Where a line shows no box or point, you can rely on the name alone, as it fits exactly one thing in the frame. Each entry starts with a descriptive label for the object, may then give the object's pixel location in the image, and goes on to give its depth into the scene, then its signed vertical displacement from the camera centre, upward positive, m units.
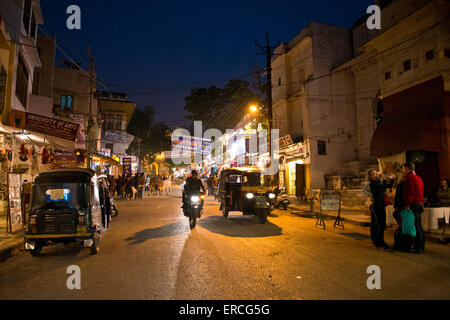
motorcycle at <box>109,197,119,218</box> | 13.06 -1.41
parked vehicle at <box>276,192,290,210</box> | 17.27 -1.39
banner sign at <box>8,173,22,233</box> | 8.45 -0.62
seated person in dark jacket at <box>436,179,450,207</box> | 11.47 -0.66
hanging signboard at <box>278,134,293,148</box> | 25.02 +3.64
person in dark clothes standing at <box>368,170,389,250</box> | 6.97 -0.75
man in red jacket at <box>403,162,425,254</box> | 6.70 -0.49
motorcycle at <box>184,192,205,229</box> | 9.88 -0.91
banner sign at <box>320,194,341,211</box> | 10.88 -0.90
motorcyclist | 10.25 -0.15
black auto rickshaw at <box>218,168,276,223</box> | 11.31 -0.55
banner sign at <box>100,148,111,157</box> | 34.51 +3.97
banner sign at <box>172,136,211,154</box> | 37.66 +5.18
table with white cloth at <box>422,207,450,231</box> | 8.62 -1.21
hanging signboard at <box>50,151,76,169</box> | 17.64 +1.56
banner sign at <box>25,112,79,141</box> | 12.07 +2.64
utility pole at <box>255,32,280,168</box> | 18.89 +7.03
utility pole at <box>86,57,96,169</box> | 20.94 +4.83
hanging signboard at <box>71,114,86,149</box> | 25.08 +5.95
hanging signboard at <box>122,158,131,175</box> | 32.62 +2.06
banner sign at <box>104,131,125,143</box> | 38.88 +6.62
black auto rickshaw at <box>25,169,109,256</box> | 6.45 -0.66
